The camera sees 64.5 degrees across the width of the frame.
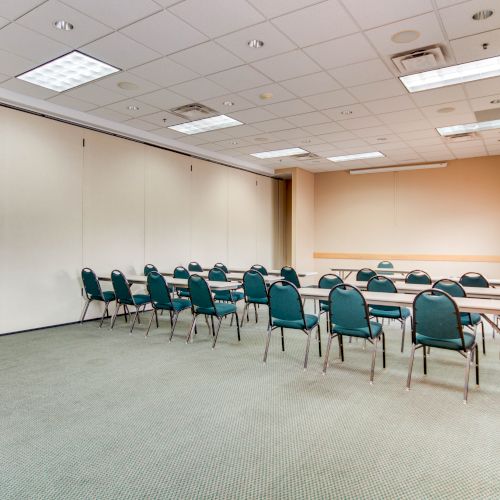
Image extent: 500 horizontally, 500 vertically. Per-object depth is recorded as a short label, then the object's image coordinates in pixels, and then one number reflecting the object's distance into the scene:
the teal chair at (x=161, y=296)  5.34
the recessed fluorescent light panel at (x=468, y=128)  7.25
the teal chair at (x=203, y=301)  4.97
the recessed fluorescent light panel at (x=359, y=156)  9.60
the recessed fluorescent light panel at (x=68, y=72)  4.81
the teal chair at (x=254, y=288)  5.77
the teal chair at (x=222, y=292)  6.49
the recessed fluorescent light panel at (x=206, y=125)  7.12
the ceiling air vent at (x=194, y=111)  6.35
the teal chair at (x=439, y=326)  3.34
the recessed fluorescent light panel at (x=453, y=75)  4.93
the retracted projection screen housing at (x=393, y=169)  10.24
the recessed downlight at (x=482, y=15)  3.69
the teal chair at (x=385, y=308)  4.82
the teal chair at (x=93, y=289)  6.23
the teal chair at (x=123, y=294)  5.89
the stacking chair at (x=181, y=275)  7.14
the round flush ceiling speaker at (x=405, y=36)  4.09
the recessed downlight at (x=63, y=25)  3.91
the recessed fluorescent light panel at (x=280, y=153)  9.30
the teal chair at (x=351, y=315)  3.77
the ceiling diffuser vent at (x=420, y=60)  4.46
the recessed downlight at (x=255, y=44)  4.30
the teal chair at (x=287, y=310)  4.14
